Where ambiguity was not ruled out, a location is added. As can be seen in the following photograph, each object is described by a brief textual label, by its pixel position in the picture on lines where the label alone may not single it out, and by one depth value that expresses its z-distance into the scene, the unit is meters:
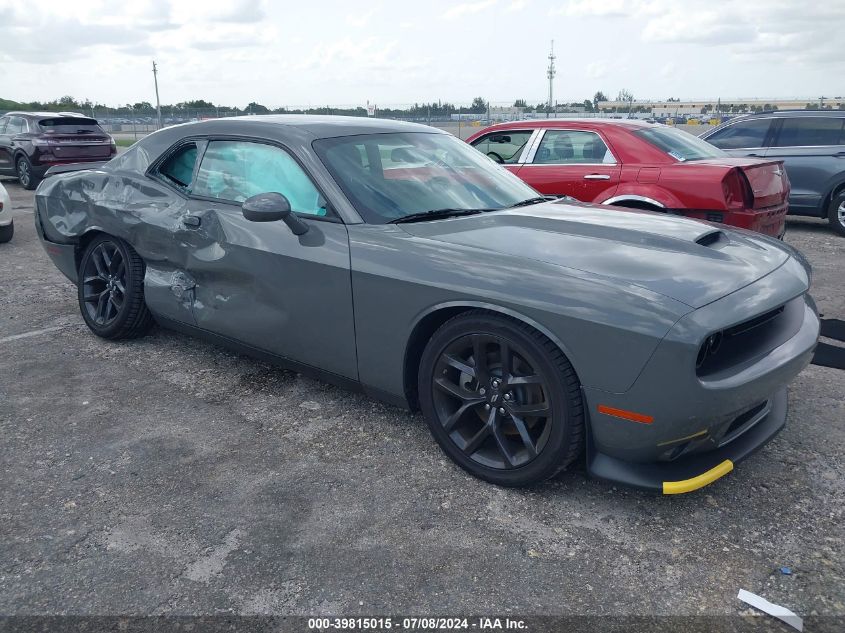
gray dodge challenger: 2.48
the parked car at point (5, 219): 8.32
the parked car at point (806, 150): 8.98
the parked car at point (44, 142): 14.02
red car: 5.89
